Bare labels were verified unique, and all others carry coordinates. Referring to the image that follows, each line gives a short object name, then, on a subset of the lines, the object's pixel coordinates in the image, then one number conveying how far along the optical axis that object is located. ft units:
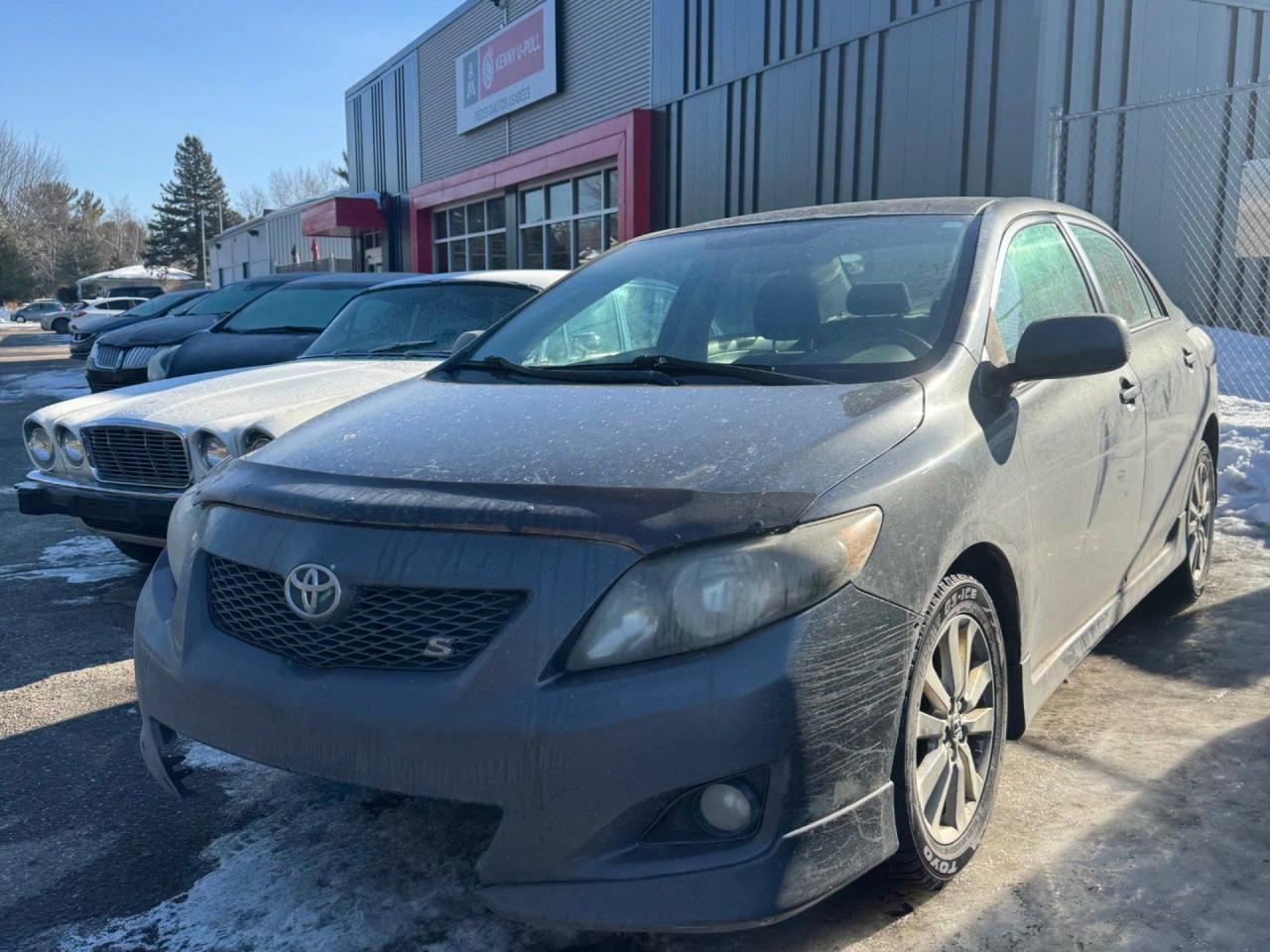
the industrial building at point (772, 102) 33.32
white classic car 15.57
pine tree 292.40
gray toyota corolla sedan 6.52
